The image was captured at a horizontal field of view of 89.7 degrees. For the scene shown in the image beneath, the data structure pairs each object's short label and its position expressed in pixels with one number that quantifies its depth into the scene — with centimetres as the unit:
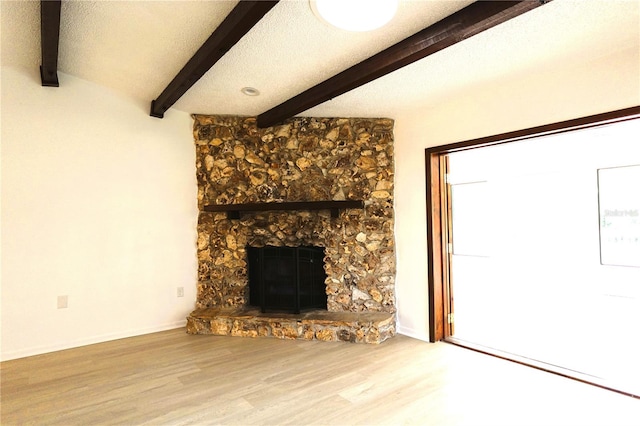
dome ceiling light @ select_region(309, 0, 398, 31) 185
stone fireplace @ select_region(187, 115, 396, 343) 357
